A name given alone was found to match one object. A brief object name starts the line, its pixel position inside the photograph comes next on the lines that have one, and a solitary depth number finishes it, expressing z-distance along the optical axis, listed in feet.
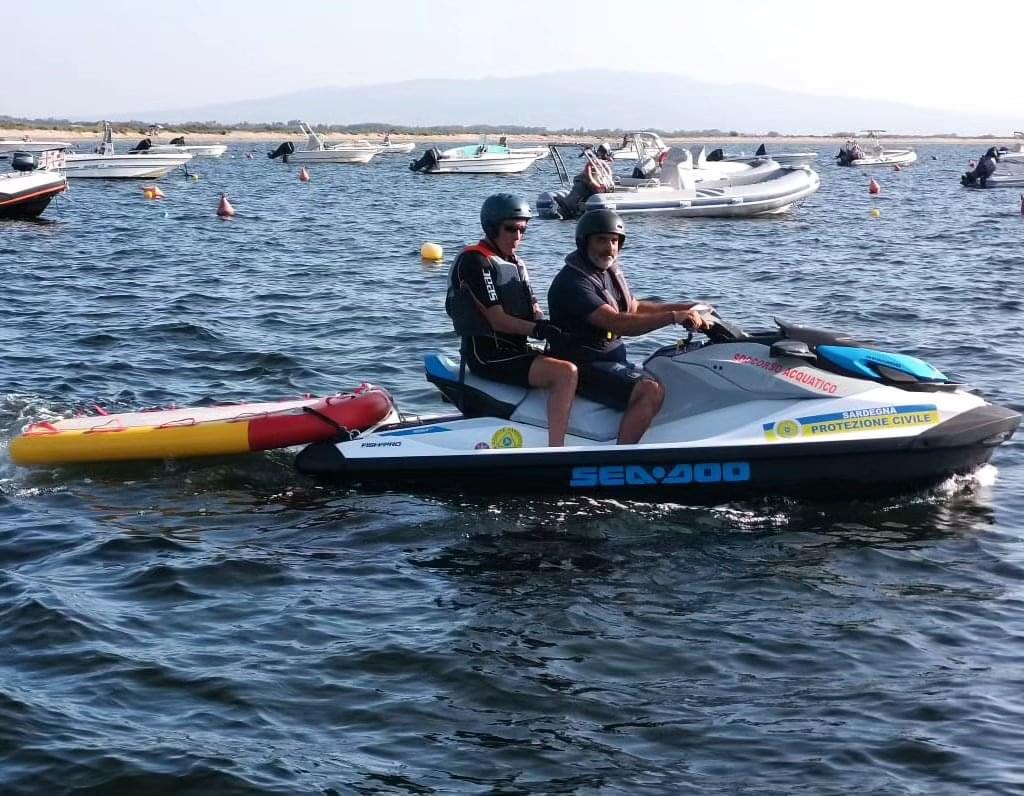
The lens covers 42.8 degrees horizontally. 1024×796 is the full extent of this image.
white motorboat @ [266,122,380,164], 211.20
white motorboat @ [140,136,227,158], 215.43
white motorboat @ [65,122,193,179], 152.56
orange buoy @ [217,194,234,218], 105.19
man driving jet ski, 25.72
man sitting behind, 26.03
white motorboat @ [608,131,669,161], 119.55
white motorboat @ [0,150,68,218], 89.66
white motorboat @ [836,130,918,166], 219.82
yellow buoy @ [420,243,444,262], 72.69
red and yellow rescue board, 28.81
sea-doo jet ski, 25.99
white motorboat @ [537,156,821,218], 98.73
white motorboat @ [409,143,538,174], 181.88
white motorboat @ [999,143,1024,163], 153.28
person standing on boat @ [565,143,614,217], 96.89
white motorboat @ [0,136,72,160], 165.90
